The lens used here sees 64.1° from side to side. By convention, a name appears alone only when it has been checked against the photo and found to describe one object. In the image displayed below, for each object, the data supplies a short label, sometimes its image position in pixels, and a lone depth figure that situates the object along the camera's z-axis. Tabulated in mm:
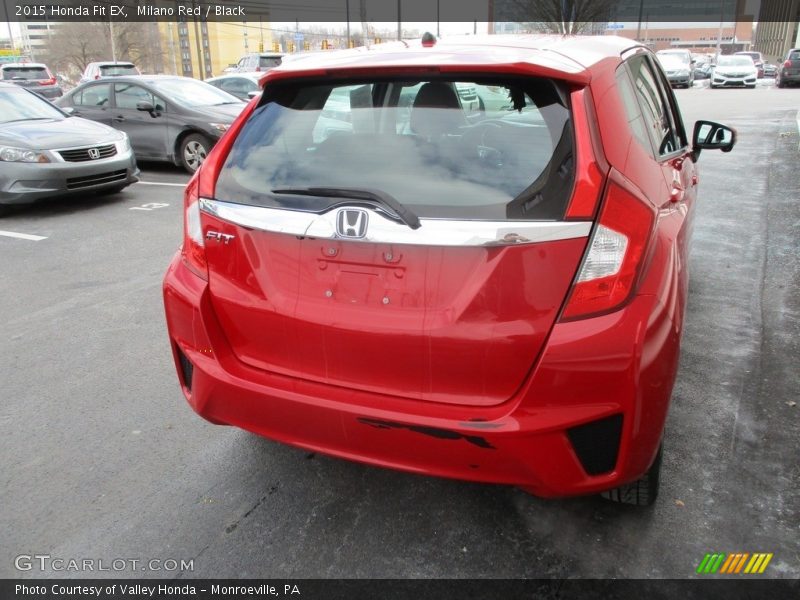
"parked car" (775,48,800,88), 28031
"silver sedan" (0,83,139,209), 7539
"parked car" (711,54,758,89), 31031
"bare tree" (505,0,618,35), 38125
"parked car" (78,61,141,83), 21031
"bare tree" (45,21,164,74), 56438
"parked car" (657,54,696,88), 31056
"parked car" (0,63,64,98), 26547
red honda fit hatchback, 1885
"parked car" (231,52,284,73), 24141
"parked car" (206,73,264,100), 16484
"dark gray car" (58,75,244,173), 10094
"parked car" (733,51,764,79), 39053
